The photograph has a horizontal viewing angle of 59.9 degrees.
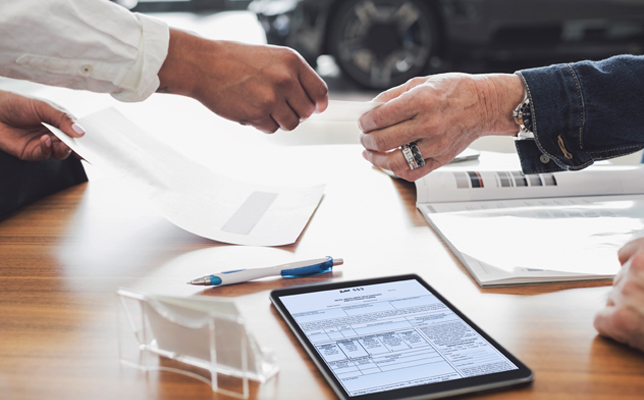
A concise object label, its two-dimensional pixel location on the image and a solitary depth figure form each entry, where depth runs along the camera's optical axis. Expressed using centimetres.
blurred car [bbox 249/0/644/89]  332
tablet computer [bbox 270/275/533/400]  48
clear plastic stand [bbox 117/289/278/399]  46
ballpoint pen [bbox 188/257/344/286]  68
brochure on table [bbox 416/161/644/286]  72
